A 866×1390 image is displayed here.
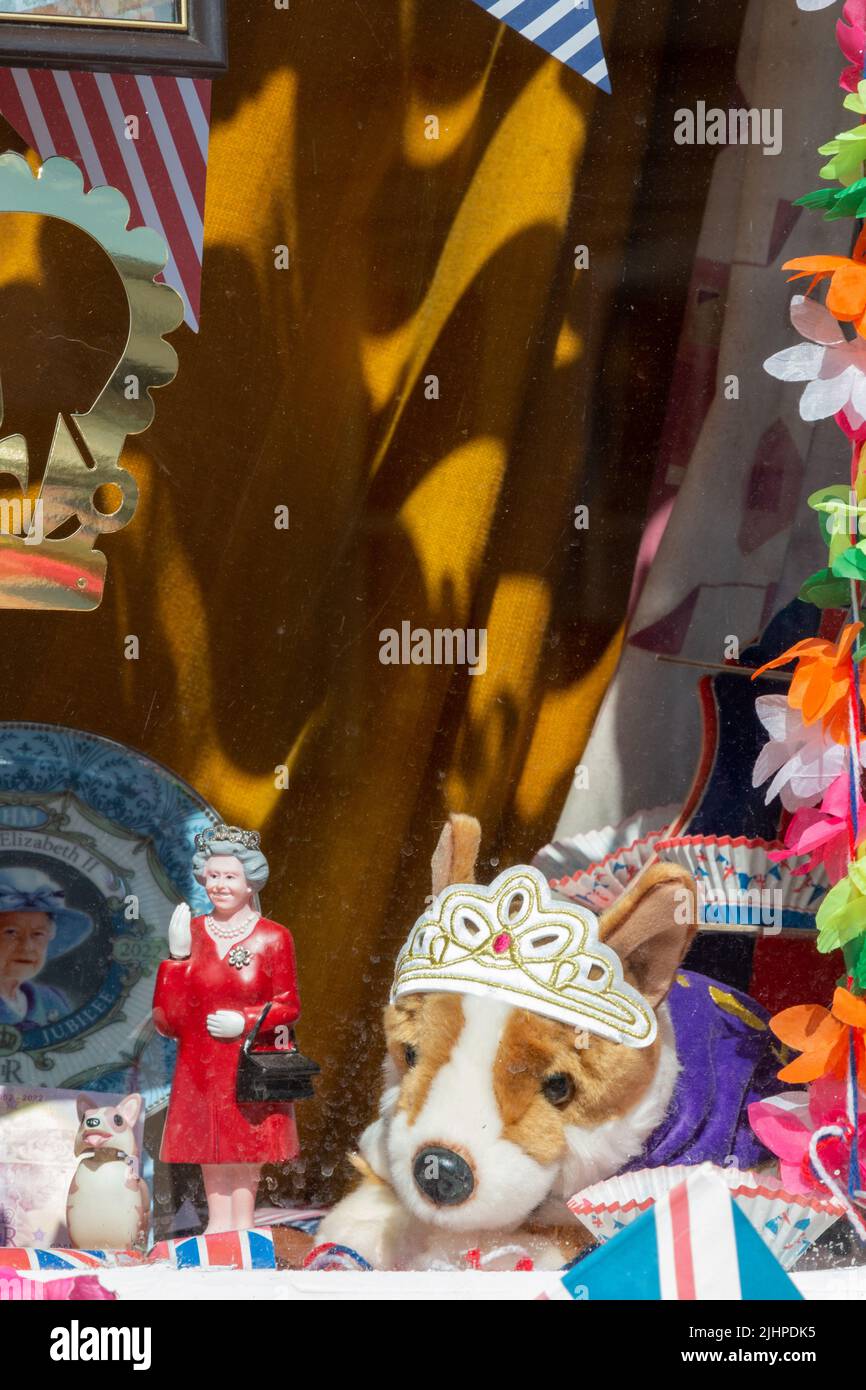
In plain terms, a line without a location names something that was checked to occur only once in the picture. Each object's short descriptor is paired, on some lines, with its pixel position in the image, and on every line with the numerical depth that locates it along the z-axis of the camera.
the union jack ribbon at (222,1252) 3.02
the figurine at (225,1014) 3.03
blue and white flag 3.06
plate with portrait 3.02
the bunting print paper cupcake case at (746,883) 3.09
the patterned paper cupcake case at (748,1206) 3.00
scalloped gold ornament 3.02
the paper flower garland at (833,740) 2.87
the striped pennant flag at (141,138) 3.00
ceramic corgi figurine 2.99
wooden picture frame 2.96
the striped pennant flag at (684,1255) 2.62
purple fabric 3.06
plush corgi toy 2.98
